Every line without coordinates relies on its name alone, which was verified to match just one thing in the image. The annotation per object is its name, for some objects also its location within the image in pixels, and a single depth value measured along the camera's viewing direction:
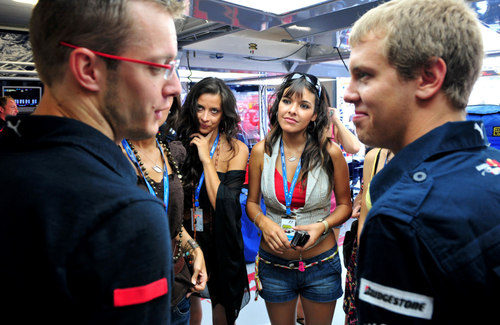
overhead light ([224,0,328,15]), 1.74
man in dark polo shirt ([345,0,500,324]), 0.62
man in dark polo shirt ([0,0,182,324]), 0.54
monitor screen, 4.84
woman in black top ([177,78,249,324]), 2.21
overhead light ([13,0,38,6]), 2.72
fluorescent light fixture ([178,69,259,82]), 6.34
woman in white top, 1.99
